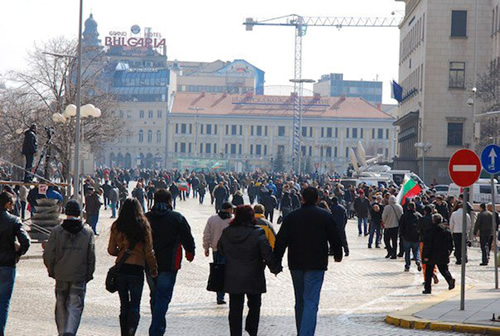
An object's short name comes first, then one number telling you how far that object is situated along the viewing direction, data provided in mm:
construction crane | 167125
